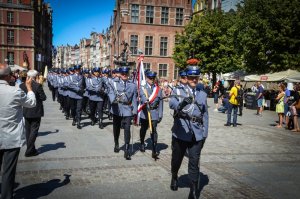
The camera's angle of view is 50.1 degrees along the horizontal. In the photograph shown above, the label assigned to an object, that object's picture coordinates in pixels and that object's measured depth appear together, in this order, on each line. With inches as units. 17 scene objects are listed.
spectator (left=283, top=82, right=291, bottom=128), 535.0
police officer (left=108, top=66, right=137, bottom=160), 301.1
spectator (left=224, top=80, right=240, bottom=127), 531.8
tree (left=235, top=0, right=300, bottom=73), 968.9
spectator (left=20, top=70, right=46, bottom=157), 288.7
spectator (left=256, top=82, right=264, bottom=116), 762.2
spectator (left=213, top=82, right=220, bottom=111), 817.5
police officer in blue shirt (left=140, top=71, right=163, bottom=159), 311.0
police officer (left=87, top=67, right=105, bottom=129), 472.7
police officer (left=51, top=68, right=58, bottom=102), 801.2
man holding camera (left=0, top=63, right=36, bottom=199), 162.6
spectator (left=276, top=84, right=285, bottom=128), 546.4
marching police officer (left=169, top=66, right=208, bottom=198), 189.6
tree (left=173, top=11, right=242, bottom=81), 1402.6
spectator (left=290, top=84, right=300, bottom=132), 508.8
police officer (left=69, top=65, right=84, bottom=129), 457.4
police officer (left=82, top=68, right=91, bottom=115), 499.4
